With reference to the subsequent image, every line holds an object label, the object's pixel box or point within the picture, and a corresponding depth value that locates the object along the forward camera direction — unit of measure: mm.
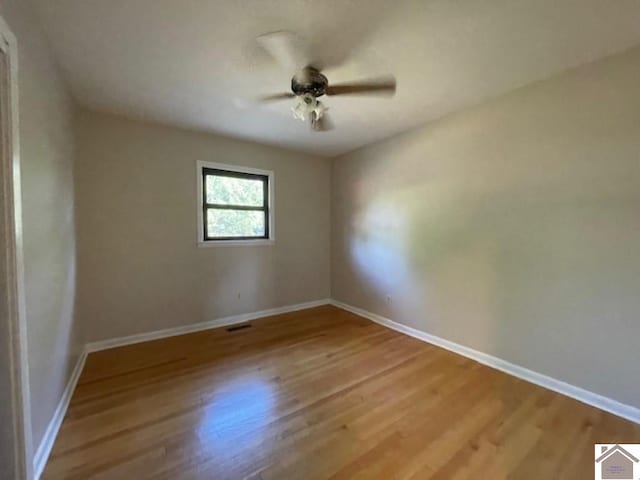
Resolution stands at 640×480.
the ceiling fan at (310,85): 1683
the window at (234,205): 3434
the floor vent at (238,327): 3358
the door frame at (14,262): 1101
